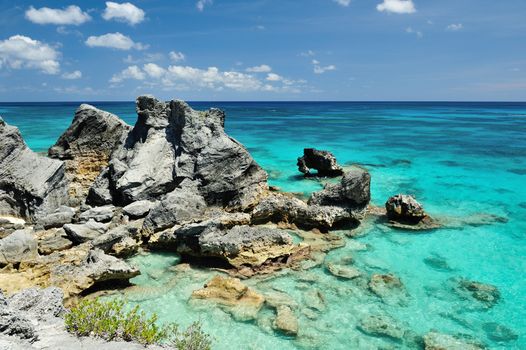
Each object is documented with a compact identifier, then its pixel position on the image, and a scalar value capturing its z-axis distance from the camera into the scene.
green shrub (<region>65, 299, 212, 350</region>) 7.16
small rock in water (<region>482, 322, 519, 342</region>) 10.62
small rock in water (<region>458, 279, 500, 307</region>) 12.40
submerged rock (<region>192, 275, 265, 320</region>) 11.28
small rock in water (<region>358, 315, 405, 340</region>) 10.62
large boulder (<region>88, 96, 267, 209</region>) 18.48
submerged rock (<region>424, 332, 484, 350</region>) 10.09
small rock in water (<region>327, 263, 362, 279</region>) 13.51
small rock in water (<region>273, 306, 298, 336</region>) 10.45
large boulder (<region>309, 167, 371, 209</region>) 17.91
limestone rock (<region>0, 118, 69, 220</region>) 16.45
